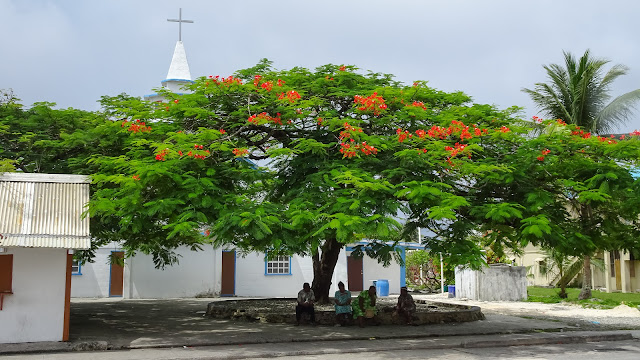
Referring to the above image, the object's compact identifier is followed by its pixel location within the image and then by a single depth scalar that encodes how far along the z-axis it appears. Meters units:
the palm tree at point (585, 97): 27.33
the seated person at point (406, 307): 16.45
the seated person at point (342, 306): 16.14
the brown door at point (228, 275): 28.56
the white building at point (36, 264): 12.22
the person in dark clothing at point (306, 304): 16.08
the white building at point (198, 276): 27.14
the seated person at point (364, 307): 16.14
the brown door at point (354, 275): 31.91
